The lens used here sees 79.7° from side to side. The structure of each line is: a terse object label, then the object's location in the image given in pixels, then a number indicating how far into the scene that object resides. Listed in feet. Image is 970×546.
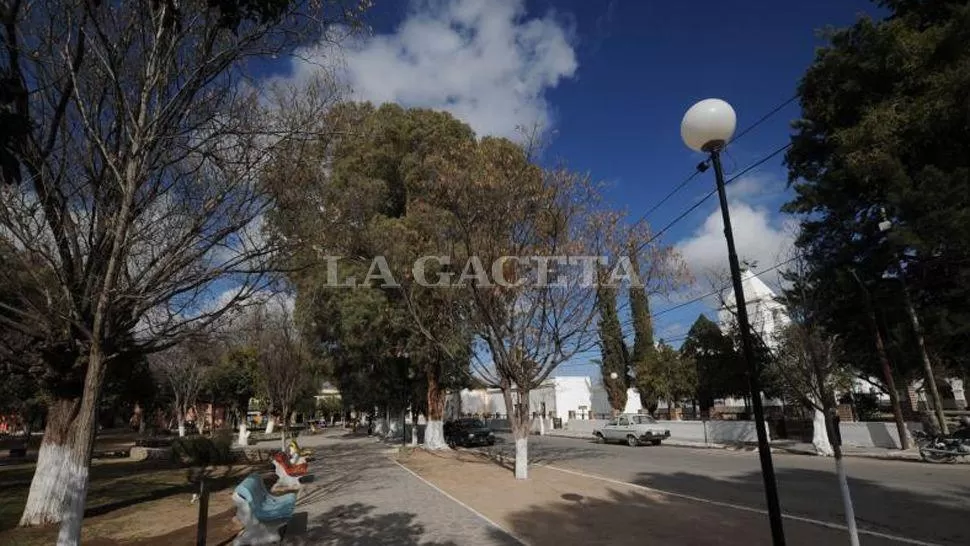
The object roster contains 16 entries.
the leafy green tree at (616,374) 135.95
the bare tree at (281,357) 88.07
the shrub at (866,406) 101.81
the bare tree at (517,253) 49.03
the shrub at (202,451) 76.13
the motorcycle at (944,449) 53.16
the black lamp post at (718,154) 16.56
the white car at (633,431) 95.86
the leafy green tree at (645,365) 125.59
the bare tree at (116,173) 23.17
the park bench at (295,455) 49.74
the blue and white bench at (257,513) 26.48
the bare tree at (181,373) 137.08
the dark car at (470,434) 101.14
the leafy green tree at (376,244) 32.86
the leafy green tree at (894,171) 57.47
